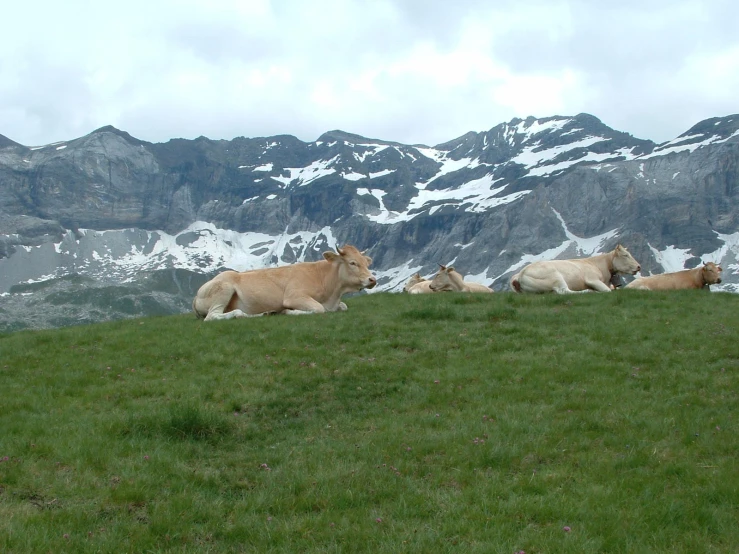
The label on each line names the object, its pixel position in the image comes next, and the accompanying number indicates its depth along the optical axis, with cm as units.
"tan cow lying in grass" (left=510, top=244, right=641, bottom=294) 2206
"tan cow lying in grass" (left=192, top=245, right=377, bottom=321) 1908
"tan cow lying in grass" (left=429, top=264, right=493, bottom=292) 2905
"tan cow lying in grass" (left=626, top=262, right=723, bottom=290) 2627
